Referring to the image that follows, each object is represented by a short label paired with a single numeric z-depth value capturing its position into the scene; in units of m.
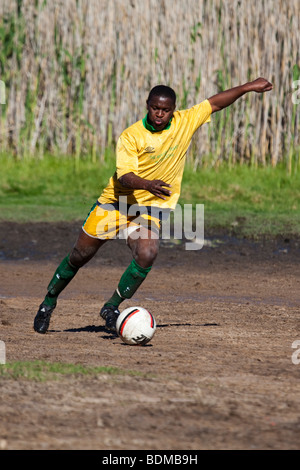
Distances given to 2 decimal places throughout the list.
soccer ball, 13.55
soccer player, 14.10
